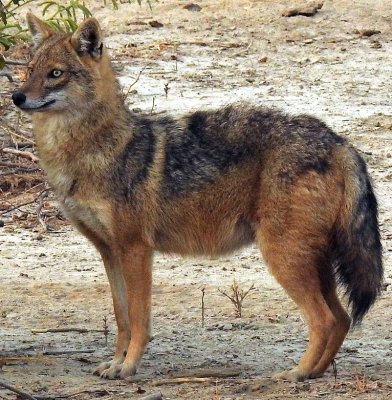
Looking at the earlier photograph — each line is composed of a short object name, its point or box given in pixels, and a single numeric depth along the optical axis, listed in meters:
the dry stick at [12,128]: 20.27
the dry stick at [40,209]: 18.11
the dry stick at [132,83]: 21.75
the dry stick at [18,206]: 17.94
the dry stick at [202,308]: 14.51
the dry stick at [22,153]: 18.61
